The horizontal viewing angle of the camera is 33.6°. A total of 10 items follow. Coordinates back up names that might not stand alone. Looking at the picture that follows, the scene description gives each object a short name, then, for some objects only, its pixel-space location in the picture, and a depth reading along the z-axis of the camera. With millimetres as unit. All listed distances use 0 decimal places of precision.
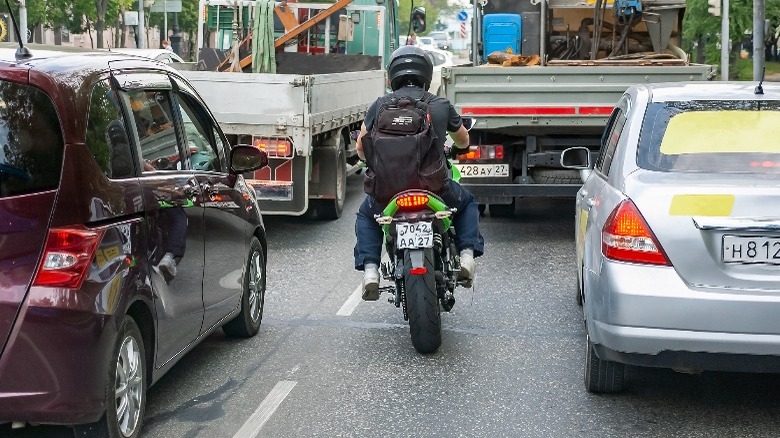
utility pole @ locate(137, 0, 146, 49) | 46406
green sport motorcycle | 7168
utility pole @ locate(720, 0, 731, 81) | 31547
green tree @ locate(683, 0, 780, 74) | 35594
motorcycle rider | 7582
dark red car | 4672
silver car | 5414
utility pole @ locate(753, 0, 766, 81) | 28595
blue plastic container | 14203
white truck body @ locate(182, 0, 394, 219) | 11727
